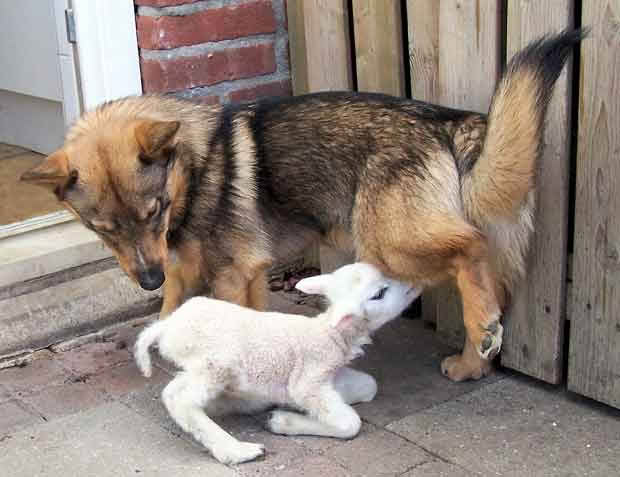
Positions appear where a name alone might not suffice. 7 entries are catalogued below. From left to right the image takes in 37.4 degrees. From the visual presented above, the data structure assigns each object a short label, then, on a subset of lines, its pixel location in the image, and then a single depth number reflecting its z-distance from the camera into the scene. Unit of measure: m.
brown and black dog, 3.17
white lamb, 3.01
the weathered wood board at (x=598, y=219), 3.01
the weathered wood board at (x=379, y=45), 3.75
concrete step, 3.96
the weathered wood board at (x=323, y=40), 3.96
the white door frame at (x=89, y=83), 3.94
